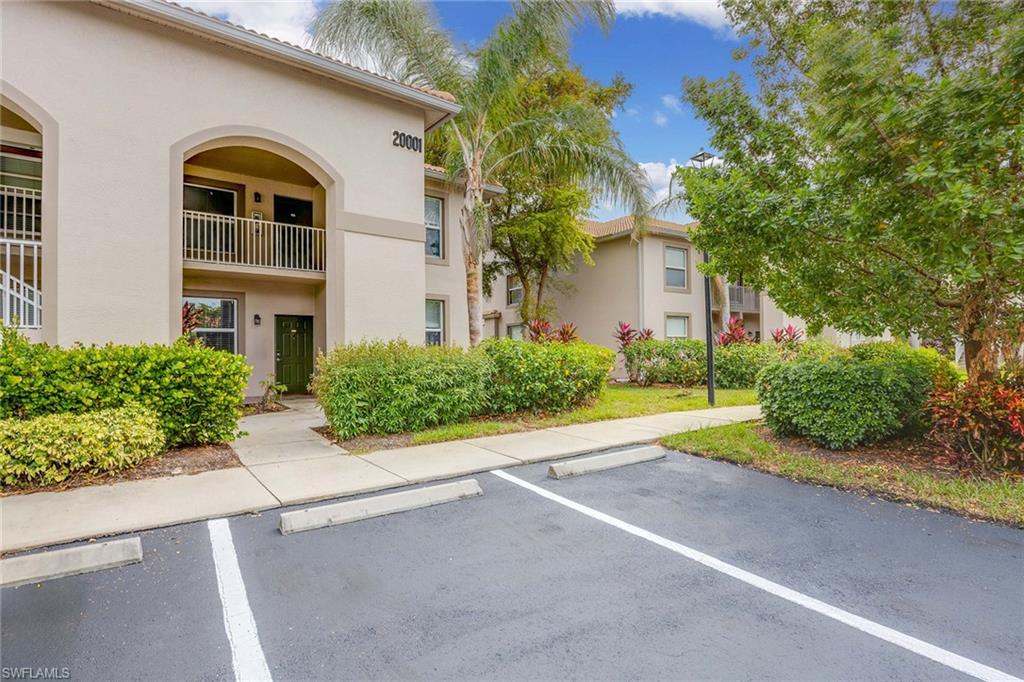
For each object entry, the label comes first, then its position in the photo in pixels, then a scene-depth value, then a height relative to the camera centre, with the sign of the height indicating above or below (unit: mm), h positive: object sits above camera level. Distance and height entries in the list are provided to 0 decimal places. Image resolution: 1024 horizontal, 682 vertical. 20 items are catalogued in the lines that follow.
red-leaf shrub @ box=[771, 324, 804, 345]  17453 +351
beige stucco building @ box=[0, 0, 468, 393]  7590 +3297
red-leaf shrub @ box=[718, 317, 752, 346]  16109 +297
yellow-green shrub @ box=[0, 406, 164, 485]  5113 -1007
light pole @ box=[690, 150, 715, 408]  11594 -64
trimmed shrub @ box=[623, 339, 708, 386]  15414 -511
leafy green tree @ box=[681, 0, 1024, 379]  4594 +1864
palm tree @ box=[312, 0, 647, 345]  11094 +6212
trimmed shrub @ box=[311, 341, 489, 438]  7508 -619
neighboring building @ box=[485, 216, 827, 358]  19156 +2245
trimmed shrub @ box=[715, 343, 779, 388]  15180 -585
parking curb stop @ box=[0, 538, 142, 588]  3372 -1484
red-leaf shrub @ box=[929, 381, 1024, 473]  5438 -928
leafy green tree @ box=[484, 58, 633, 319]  18328 +5105
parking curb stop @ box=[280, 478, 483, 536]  4281 -1473
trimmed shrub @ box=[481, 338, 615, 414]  9227 -552
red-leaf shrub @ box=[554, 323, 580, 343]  14273 +350
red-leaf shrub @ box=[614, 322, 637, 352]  16812 +348
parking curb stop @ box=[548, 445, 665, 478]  5883 -1464
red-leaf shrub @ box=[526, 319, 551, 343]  14465 +514
